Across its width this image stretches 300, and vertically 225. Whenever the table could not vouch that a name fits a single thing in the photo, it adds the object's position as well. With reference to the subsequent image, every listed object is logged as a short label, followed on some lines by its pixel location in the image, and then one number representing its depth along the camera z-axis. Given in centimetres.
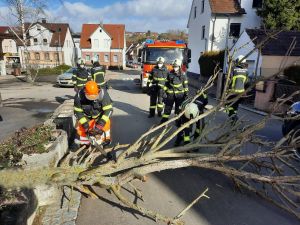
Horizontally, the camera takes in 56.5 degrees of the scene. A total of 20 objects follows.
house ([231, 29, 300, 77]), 1764
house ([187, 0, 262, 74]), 2666
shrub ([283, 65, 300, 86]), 1159
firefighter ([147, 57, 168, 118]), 941
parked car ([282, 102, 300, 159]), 632
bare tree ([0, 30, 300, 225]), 360
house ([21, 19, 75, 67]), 5050
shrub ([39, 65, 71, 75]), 3494
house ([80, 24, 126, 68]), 5394
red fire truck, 1469
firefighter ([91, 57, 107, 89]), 971
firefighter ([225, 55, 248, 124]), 752
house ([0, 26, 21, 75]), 5460
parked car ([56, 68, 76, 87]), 2003
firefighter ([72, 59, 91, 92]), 1030
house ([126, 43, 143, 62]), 7568
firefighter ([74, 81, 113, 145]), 501
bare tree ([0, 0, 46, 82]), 2327
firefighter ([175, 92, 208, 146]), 541
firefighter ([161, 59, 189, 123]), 783
